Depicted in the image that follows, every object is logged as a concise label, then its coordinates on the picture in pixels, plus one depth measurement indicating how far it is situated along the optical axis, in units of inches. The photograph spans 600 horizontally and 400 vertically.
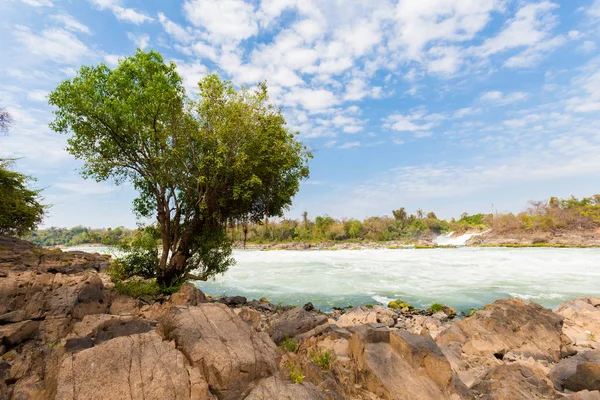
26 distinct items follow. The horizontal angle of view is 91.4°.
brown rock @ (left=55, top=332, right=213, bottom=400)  151.3
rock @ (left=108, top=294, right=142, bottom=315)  406.0
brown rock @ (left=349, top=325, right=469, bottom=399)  229.6
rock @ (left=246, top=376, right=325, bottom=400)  157.6
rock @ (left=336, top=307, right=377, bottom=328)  501.7
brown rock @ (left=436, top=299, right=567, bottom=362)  391.9
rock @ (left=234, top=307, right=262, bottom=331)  392.2
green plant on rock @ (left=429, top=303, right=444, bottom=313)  689.6
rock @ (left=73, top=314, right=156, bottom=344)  257.4
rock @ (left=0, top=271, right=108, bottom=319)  343.1
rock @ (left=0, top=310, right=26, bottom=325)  296.2
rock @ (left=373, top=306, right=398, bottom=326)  546.3
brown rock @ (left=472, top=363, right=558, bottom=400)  230.7
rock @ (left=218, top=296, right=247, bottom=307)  659.4
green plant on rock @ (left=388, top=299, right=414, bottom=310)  713.0
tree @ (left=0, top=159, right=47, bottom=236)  945.5
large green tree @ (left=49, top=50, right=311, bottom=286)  503.8
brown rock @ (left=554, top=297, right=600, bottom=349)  457.4
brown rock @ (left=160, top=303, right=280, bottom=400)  176.2
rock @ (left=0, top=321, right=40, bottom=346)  245.1
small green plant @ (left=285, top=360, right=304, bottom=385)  204.7
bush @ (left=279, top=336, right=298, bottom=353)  289.3
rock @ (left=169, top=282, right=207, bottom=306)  438.9
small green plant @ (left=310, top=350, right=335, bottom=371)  248.4
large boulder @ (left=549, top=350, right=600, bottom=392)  270.5
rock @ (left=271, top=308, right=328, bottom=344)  331.6
